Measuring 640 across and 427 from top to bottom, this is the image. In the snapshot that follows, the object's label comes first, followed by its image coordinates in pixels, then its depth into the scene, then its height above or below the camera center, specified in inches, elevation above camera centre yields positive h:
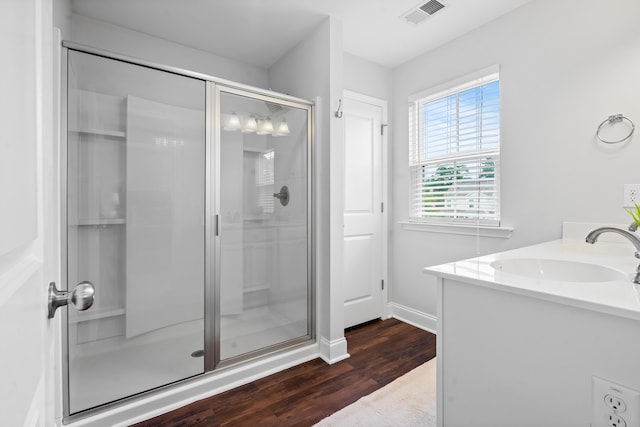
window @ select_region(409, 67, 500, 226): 94.3 +20.5
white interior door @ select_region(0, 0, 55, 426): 11.2 -0.2
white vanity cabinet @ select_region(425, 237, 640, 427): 31.3 -16.2
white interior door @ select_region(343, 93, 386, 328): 113.7 -0.1
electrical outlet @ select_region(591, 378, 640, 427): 29.2 -19.5
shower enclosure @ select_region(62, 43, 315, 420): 66.0 -2.4
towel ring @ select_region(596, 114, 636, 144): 67.2 +20.7
